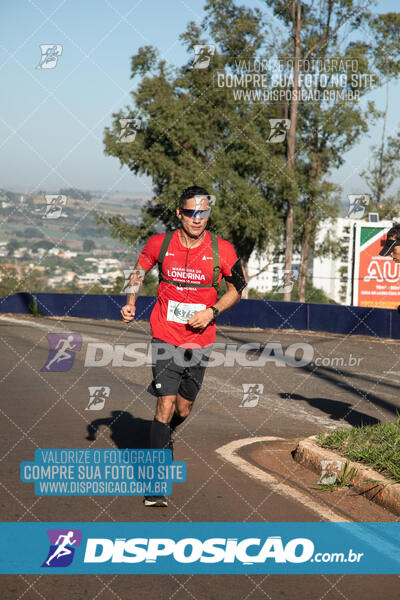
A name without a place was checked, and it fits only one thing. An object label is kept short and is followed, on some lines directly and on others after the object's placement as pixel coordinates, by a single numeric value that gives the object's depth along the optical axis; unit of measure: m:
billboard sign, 26.45
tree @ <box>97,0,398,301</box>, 41.44
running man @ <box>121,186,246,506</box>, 5.51
